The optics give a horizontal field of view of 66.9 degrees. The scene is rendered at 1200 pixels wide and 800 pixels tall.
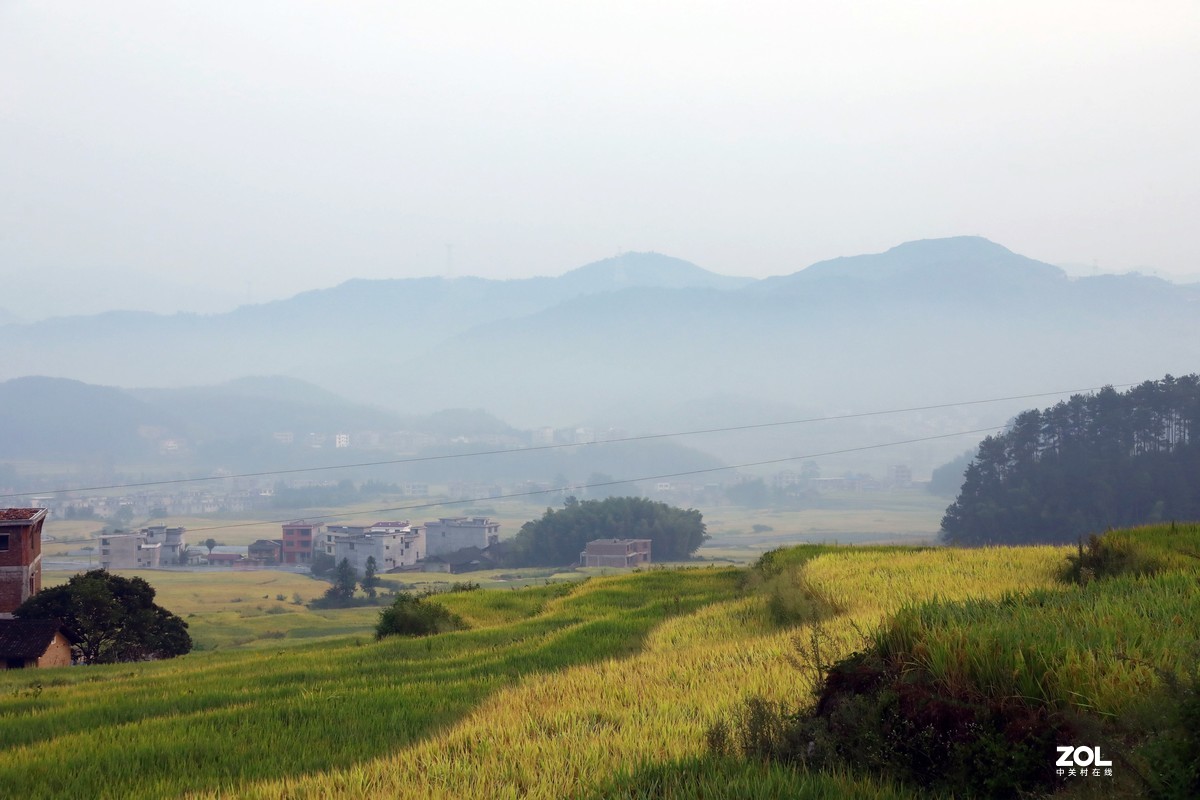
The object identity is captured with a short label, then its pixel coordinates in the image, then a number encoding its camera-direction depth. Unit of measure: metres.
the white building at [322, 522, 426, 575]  154.88
